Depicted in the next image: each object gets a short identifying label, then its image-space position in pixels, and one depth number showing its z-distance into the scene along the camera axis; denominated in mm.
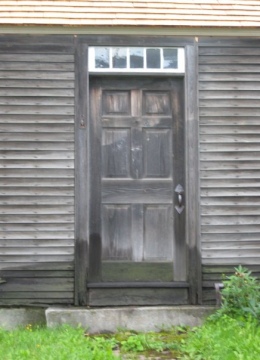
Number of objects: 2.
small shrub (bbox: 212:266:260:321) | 6488
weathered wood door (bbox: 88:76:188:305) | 7379
